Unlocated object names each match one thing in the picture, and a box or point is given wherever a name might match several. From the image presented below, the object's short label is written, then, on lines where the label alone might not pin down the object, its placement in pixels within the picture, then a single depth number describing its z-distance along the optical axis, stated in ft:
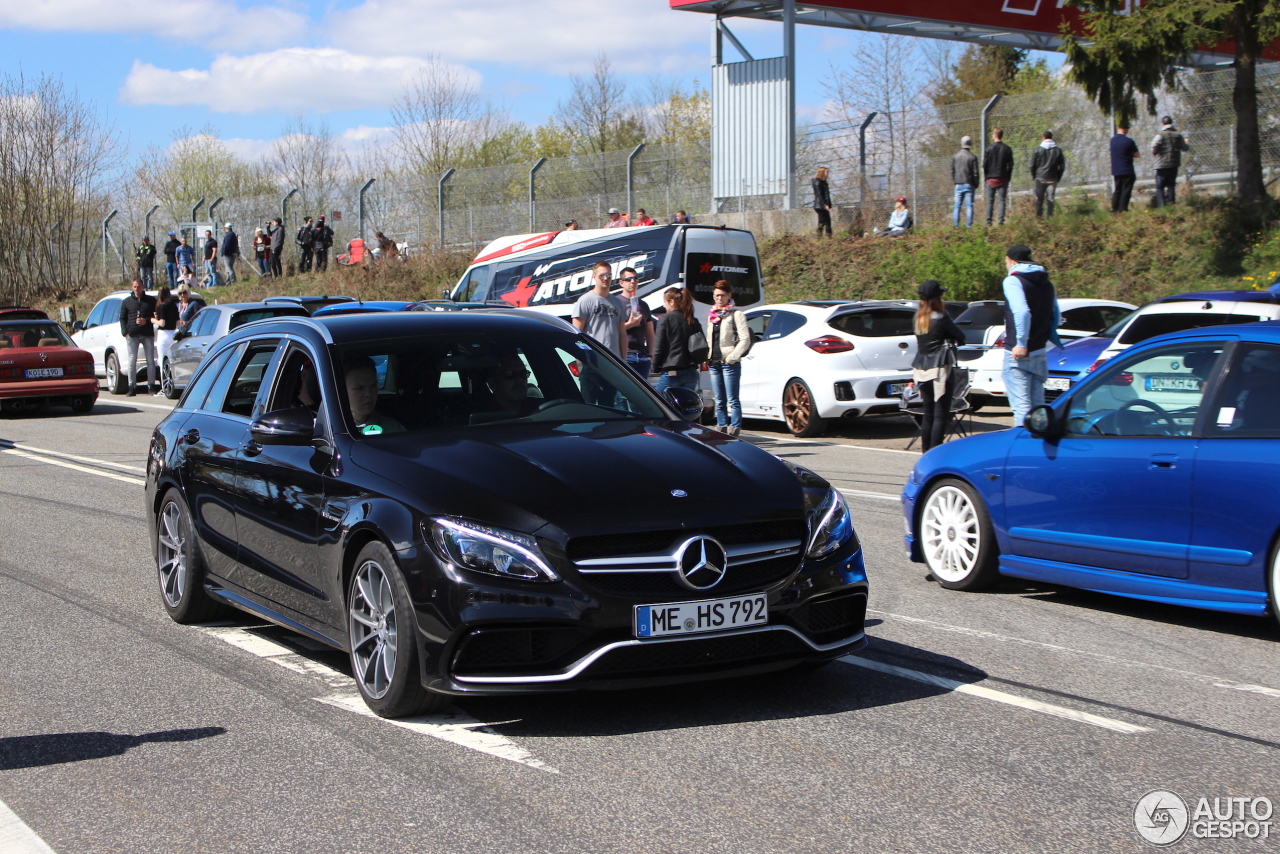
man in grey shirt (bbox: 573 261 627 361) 43.75
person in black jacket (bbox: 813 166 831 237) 91.20
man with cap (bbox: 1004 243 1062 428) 37.50
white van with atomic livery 65.77
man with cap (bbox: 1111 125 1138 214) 77.97
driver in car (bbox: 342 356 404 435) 18.42
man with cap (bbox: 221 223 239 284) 139.13
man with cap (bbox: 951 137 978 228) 84.84
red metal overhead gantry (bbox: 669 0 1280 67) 96.48
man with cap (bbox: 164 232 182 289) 138.72
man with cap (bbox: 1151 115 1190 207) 76.74
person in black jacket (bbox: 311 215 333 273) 130.00
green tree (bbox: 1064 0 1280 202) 69.26
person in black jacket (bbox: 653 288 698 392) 47.09
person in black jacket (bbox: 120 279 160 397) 81.35
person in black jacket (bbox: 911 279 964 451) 43.96
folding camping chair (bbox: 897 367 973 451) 44.57
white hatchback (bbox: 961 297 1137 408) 58.18
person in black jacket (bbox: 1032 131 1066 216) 81.15
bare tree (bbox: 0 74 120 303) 166.91
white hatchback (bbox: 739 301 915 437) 51.96
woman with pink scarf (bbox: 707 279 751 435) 49.75
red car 71.00
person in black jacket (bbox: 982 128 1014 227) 82.53
